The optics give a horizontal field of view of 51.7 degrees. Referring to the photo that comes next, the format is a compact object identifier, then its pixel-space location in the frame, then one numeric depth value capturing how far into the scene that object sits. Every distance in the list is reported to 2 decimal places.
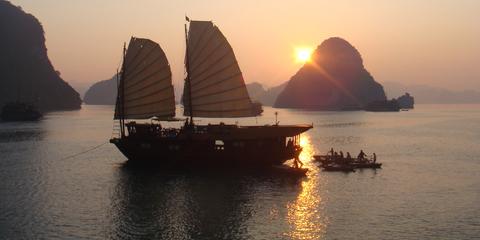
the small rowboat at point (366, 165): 50.53
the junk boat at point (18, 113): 144.25
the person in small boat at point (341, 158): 51.66
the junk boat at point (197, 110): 48.09
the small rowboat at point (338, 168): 48.50
